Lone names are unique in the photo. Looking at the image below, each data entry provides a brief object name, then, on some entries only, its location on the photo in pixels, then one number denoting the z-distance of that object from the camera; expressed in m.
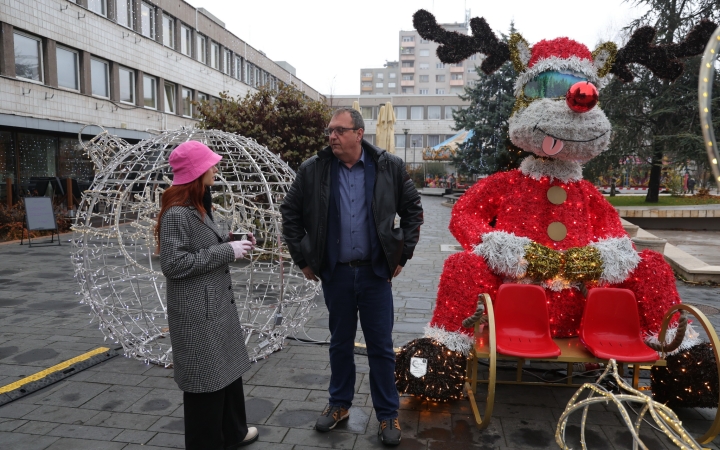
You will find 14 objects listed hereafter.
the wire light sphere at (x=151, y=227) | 4.19
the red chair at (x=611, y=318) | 3.66
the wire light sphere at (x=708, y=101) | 1.61
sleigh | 3.46
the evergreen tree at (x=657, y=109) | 18.58
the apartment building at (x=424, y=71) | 85.06
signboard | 11.30
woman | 2.70
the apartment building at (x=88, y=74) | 14.28
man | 3.12
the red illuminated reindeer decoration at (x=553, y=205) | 3.69
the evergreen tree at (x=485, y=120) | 21.94
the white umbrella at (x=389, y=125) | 13.15
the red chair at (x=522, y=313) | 3.70
